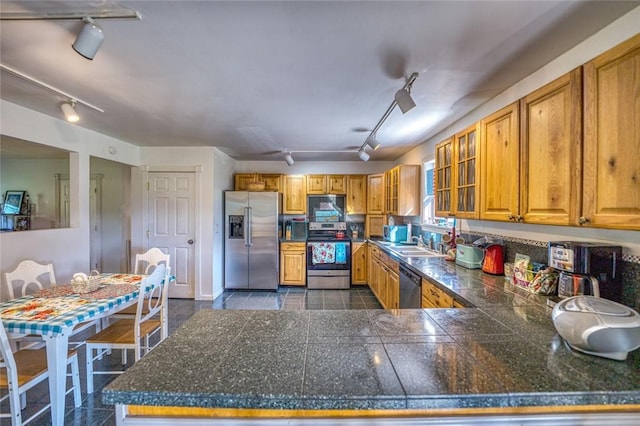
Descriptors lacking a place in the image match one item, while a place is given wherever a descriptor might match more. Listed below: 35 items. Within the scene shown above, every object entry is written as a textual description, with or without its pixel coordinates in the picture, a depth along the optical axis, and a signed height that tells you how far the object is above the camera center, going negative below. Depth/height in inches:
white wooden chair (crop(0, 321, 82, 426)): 60.0 -39.5
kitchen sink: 129.4 -21.5
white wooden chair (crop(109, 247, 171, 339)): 100.1 -31.6
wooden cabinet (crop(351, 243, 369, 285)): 197.2 -39.5
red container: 88.3 -16.6
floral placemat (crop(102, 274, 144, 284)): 100.3 -26.3
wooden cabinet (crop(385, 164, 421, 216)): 161.9 +11.4
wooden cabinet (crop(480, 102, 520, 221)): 71.3 +12.4
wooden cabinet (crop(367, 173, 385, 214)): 205.9 +11.7
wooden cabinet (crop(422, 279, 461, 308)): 76.2 -26.7
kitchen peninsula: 31.5 -21.2
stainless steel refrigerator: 188.4 -21.2
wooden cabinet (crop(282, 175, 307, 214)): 210.7 +10.4
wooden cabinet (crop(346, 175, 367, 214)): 212.4 +11.9
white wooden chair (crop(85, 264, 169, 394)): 83.2 -39.7
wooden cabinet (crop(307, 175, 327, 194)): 211.0 +19.6
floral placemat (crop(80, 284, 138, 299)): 82.7 -26.2
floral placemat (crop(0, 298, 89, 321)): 67.7 -26.3
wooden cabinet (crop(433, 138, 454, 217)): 107.2 +13.0
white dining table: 64.1 -27.0
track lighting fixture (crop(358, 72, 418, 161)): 75.8 +31.7
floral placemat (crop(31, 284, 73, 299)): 83.2 -25.8
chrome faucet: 156.3 -18.5
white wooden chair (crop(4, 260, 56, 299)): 85.7 -21.0
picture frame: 186.1 +6.8
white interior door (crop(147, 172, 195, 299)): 169.9 -5.9
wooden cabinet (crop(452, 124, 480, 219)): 88.4 +12.5
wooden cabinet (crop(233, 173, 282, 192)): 209.0 +22.7
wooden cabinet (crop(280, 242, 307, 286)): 195.2 -36.9
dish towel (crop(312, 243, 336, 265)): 193.3 -31.0
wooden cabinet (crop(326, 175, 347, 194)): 211.3 +19.7
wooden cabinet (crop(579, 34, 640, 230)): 43.6 +12.0
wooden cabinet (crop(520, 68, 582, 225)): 53.6 +12.4
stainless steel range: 193.3 -38.8
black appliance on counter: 54.8 -12.5
